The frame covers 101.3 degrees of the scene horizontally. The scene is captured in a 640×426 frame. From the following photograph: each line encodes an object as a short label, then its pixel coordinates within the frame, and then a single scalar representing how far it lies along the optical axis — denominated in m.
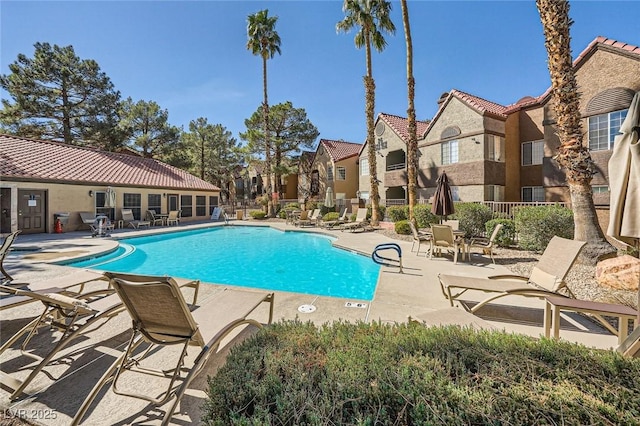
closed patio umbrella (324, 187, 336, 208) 23.31
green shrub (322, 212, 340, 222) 21.42
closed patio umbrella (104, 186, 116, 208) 16.21
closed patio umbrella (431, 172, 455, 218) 10.36
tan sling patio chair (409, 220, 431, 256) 9.38
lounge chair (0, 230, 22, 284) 4.62
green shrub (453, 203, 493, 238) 11.86
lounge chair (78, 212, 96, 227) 15.45
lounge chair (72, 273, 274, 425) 2.23
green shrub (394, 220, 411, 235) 13.89
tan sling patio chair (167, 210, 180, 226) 20.52
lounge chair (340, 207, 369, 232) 17.47
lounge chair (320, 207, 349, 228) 18.52
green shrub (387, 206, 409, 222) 16.87
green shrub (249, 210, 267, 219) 25.59
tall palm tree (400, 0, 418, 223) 14.88
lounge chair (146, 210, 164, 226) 19.42
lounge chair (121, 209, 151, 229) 17.53
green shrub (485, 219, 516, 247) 10.18
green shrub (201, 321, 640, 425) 1.54
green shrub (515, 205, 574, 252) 8.64
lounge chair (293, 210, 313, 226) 20.12
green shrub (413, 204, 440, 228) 14.09
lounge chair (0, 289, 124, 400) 2.52
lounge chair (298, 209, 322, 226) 20.09
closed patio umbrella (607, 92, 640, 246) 2.89
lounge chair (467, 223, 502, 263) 8.17
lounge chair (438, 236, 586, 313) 4.13
